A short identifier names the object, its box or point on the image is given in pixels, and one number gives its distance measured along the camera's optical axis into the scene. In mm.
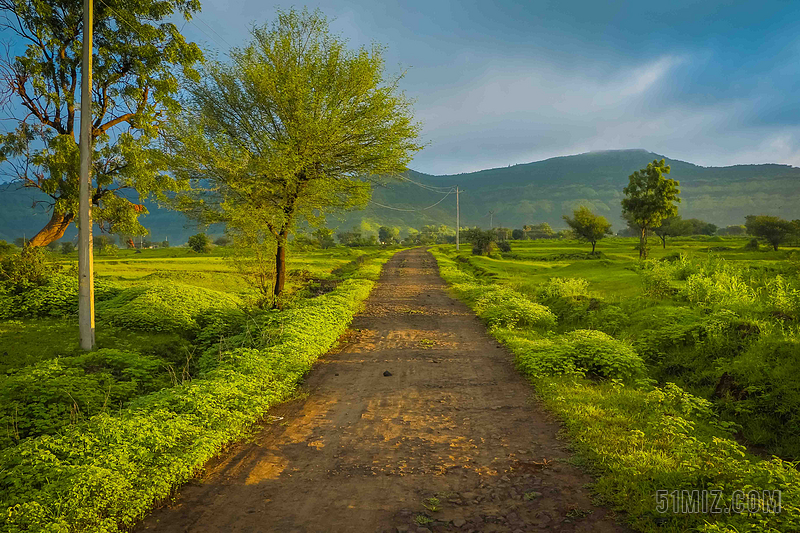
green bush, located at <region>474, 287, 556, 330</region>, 16188
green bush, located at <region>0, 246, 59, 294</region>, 18094
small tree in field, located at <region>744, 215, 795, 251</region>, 63994
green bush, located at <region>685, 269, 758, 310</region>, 12953
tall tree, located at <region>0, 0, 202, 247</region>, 15125
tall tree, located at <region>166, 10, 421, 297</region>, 16562
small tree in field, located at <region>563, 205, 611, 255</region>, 65812
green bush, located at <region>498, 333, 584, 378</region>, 10172
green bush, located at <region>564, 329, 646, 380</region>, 10023
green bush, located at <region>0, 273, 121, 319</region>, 16516
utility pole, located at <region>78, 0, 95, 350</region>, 12133
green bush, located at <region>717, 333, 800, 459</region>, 7012
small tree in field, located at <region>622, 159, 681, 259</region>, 48125
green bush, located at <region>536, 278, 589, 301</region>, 20036
